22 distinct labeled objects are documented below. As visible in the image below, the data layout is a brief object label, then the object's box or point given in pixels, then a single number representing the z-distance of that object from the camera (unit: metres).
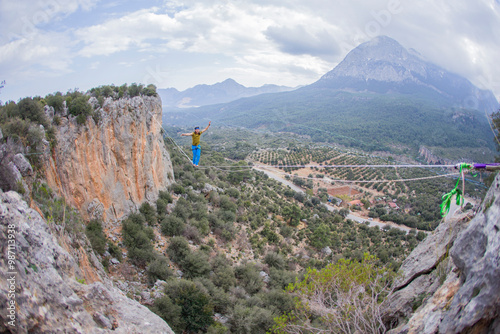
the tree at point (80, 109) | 13.48
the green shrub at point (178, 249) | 15.49
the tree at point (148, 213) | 16.89
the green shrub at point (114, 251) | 13.22
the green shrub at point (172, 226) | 17.11
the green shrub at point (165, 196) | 19.23
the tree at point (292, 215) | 29.33
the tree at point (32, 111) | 11.28
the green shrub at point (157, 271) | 13.22
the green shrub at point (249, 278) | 15.96
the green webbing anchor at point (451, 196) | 6.26
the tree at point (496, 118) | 13.58
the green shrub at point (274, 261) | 19.77
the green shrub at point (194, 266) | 14.98
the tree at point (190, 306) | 11.57
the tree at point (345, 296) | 7.79
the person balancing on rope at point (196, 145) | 13.43
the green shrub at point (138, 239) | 13.73
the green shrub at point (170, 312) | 11.11
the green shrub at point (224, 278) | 15.03
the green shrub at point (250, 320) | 12.25
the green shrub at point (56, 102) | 12.92
